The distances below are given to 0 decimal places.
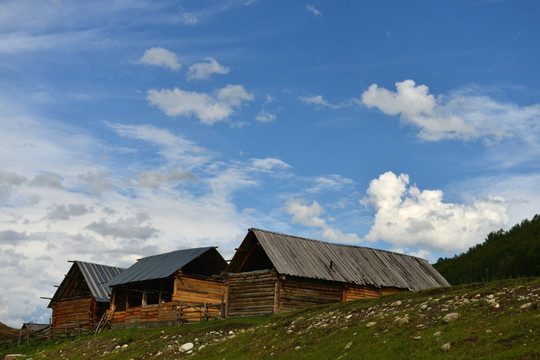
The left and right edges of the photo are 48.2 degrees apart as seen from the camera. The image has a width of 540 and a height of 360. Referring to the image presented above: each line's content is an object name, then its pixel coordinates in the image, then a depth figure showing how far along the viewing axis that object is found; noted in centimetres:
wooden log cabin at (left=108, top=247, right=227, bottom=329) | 3725
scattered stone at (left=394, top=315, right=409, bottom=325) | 1904
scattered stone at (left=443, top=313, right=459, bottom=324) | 1788
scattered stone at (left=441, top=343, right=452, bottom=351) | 1548
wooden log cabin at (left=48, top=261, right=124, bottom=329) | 4488
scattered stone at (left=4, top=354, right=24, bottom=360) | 3647
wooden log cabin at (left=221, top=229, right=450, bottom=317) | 3253
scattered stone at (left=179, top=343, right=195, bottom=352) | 2474
